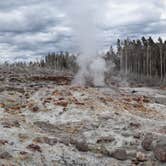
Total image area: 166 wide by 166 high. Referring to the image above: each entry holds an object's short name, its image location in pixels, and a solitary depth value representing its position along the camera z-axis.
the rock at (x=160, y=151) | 7.47
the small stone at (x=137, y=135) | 8.84
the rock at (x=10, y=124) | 9.03
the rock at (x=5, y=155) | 7.22
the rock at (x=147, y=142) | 8.14
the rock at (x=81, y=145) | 8.16
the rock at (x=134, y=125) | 9.69
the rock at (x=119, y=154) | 7.89
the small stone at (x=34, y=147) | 7.79
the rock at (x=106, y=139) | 8.72
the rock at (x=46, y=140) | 8.23
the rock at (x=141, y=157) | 7.80
